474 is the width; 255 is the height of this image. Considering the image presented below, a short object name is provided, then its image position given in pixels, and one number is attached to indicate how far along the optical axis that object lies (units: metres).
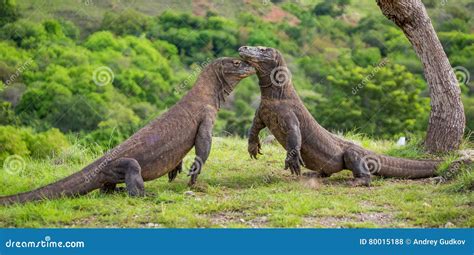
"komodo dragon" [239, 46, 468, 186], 10.15
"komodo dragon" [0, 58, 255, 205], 9.07
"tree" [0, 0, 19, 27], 51.56
